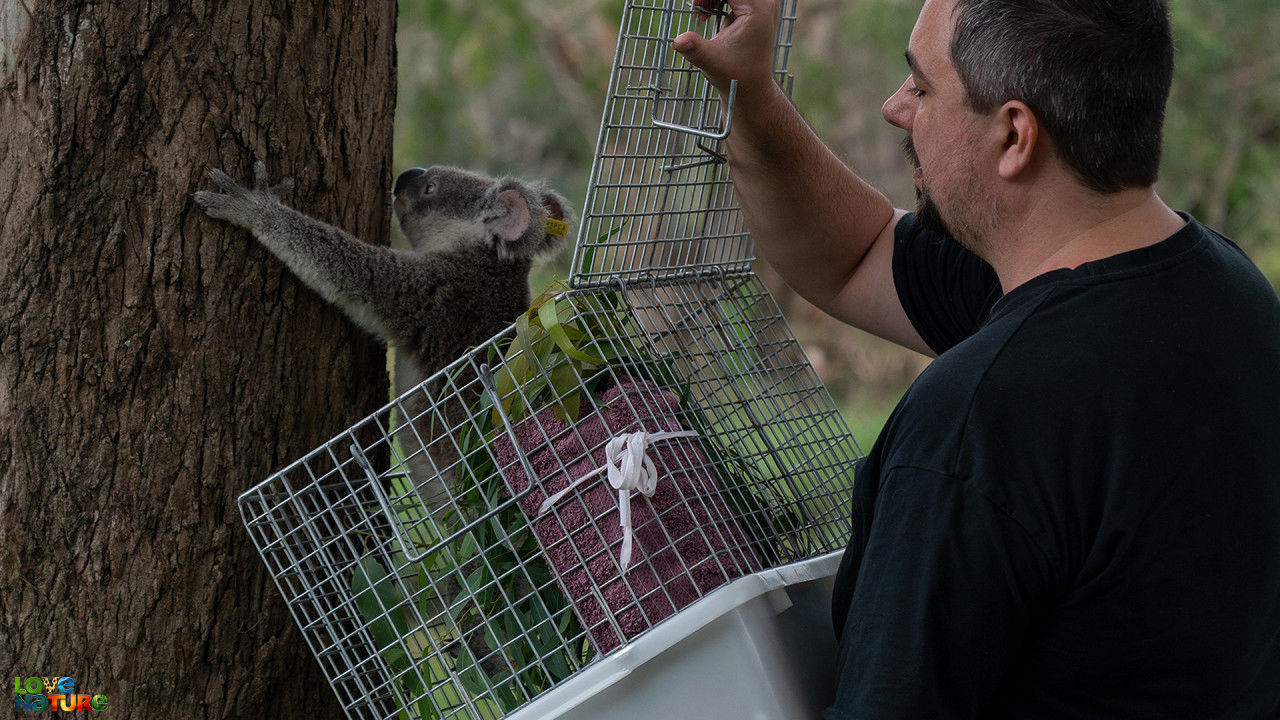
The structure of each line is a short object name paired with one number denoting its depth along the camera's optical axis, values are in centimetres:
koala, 504
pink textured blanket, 475
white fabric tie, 474
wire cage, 478
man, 462
